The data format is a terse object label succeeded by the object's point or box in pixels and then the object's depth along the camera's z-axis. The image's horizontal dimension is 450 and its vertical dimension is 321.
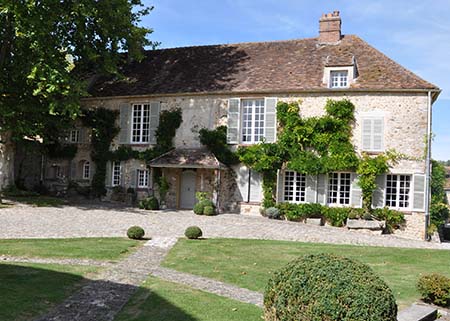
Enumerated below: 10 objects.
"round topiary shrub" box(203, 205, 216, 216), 19.73
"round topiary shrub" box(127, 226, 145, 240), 12.88
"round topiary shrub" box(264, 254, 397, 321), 4.75
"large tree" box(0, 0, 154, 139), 17.75
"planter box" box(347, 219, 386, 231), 18.06
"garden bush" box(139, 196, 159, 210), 21.19
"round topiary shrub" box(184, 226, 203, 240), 13.43
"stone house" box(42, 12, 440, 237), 19.00
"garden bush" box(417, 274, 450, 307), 7.89
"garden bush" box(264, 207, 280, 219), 19.80
